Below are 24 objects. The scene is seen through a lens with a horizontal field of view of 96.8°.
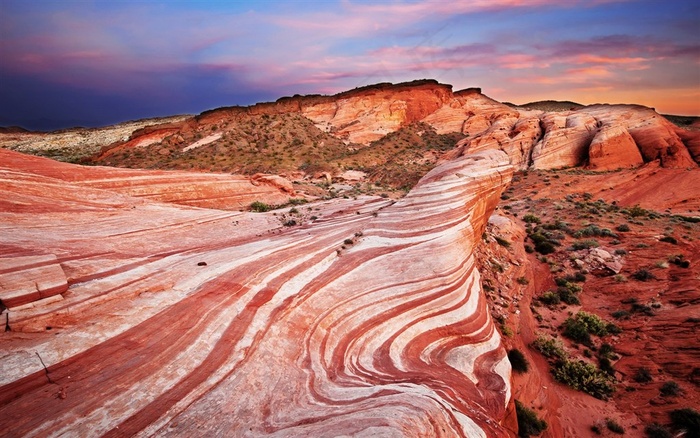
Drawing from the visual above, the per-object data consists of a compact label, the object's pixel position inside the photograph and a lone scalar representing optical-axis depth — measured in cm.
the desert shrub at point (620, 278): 1438
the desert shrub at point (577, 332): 1200
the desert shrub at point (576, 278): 1528
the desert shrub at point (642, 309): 1209
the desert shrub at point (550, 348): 1139
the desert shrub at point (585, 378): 1007
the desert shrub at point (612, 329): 1197
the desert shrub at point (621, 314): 1248
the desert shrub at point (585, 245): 1717
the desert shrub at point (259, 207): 1931
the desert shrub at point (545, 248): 1784
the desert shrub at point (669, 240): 1669
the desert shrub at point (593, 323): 1216
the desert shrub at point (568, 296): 1392
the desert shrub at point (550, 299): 1408
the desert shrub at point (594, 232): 1855
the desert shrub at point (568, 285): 1453
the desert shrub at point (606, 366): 1067
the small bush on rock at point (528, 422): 862
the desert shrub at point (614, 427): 885
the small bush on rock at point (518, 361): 1050
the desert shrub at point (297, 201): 2105
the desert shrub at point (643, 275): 1392
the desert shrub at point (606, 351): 1122
